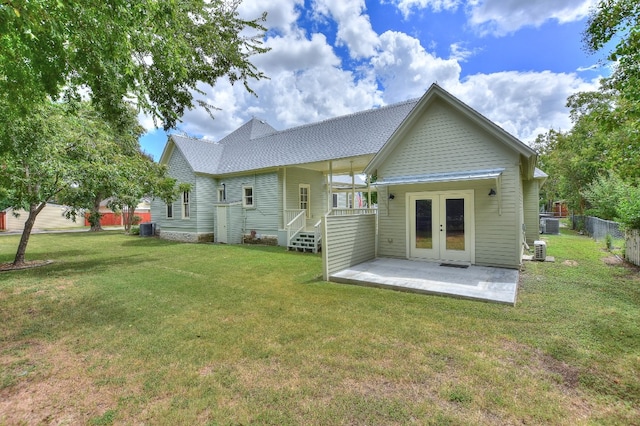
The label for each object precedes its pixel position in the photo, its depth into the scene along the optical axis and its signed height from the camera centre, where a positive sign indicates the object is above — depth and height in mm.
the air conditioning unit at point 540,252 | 9684 -1559
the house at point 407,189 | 8336 +722
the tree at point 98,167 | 9562 +1584
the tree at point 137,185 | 10555 +1129
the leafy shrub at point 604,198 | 14142 +349
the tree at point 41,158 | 8270 +1699
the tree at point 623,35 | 4797 +3254
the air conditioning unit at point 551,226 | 19933 -1421
